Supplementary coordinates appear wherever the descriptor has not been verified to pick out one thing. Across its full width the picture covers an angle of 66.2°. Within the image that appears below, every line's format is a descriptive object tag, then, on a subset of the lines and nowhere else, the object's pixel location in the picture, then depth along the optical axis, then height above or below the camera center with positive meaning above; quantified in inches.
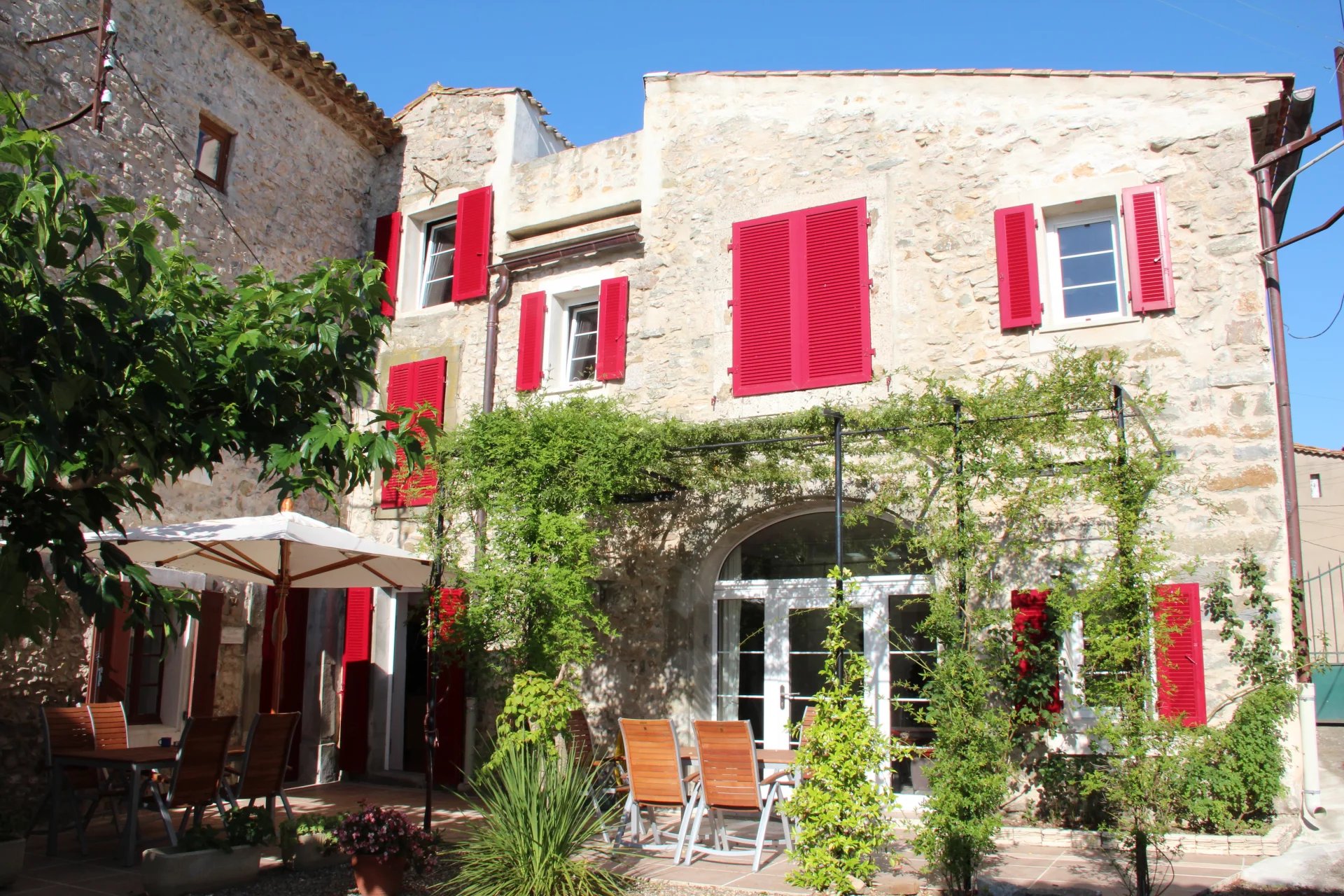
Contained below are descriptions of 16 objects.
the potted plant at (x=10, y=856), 206.2 -43.9
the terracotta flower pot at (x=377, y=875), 200.7 -44.8
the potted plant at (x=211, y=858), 197.8 -42.9
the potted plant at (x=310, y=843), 221.9 -43.6
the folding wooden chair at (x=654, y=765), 240.4 -27.6
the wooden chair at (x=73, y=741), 242.1 -25.4
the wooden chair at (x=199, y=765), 222.7 -27.5
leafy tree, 132.5 +38.3
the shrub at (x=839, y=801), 184.4 -27.1
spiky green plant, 188.7 -36.7
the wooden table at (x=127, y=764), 226.1 -28.1
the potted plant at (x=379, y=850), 200.4 -40.1
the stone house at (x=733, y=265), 276.2 +120.1
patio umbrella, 250.7 +22.9
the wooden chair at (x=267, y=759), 233.8 -27.4
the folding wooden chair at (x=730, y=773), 229.6 -27.9
